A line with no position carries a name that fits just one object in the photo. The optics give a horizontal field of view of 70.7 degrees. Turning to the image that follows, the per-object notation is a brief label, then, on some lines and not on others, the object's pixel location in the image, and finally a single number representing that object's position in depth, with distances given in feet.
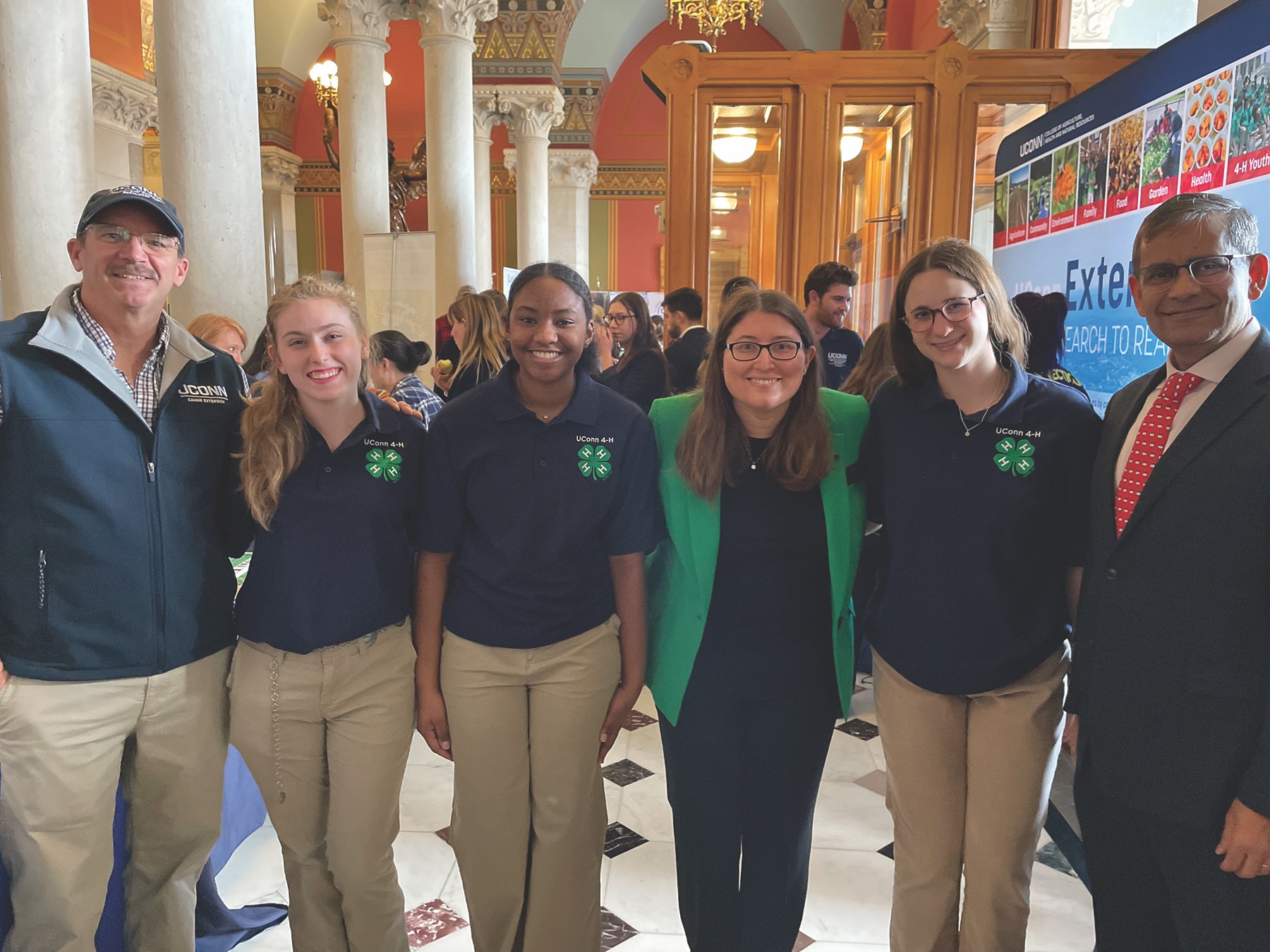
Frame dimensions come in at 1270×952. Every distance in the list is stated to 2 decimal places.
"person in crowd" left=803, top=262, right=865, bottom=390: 13.44
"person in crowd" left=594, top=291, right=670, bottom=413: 14.02
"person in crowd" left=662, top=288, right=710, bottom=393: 15.37
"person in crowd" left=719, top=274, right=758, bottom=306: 15.43
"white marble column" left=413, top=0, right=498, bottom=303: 28.53
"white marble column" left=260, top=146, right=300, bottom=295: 54.29
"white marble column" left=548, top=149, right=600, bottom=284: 54.75
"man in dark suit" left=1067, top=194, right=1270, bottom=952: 4.46
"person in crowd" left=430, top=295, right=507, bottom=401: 13.47
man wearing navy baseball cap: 5.38
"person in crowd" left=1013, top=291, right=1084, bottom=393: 9.21
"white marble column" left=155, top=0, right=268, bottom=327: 13.21
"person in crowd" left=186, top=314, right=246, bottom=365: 11.90
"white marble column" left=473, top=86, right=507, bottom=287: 41.73
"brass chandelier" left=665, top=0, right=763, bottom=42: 35.12
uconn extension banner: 9.23
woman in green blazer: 5.85
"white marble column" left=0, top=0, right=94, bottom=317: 13.26
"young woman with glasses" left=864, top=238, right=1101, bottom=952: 5.54
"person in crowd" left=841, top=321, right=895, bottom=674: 9.63
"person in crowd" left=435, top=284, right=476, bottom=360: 19.72
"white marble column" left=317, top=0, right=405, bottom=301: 26.35
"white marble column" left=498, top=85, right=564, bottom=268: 41.60
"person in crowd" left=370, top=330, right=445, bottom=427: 12.57
